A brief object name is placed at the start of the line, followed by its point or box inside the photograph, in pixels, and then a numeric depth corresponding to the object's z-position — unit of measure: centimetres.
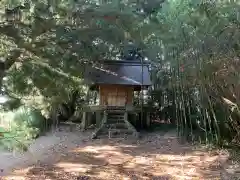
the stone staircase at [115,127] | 649
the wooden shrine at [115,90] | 677
